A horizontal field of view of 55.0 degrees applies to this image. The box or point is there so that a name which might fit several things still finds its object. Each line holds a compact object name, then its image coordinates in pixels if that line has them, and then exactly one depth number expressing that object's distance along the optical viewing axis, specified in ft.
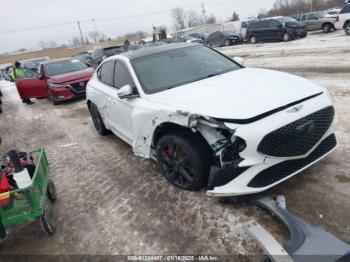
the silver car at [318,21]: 77.77
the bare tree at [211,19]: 345.04
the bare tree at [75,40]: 419.89
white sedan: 10.55
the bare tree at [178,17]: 332.80
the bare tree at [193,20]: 346.54
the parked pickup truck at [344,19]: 62.18
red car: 36.68
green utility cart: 10.71
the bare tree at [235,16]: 252.62
